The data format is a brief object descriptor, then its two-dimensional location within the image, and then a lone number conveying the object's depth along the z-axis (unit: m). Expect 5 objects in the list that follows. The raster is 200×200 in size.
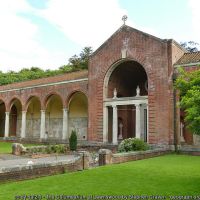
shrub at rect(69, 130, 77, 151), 23.84
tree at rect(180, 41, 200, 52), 50.71
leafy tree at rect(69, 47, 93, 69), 57.28
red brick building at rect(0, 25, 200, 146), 22.70
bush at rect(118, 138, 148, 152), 19.33
